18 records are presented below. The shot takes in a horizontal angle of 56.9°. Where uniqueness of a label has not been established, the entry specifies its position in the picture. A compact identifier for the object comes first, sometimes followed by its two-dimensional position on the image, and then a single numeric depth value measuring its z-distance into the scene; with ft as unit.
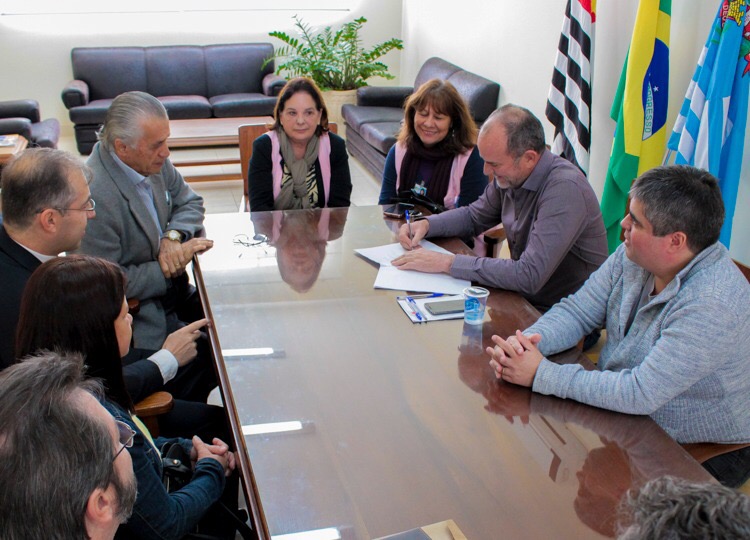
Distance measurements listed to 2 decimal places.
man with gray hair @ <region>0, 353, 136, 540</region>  3.21
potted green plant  23.70
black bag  5.41
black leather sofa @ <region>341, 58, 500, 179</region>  17.78
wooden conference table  4.27
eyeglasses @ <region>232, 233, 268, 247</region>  8.69
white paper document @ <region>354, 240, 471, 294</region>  7.23
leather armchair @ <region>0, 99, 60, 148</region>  19.11
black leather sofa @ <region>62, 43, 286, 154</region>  22.35
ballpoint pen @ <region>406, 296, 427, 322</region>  6.61
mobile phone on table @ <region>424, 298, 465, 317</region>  6.72
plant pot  23.57
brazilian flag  11.30
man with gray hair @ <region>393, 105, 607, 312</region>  7.31
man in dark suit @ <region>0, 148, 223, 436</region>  6.24
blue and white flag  9.86
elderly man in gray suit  7.98
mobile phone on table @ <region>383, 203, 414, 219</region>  9.71
